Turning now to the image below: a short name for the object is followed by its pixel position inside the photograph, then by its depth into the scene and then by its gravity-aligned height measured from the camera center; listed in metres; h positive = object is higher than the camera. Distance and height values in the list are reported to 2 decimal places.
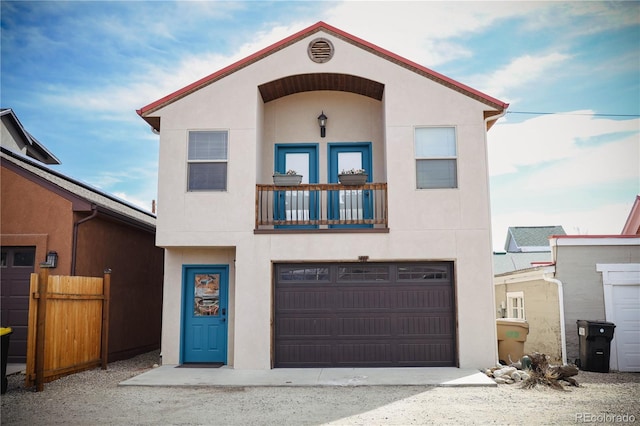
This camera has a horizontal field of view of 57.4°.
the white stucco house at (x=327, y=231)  12.12 +1.16
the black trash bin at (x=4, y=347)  9.55 -0.98
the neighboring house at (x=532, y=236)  26.47 +2.29
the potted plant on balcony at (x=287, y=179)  12.46 +2.29
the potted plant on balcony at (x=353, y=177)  12.32 +2.30
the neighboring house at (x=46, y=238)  12.54 +1.08
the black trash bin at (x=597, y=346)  12.41 -1.28
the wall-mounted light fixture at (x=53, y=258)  12.35 +0.62
